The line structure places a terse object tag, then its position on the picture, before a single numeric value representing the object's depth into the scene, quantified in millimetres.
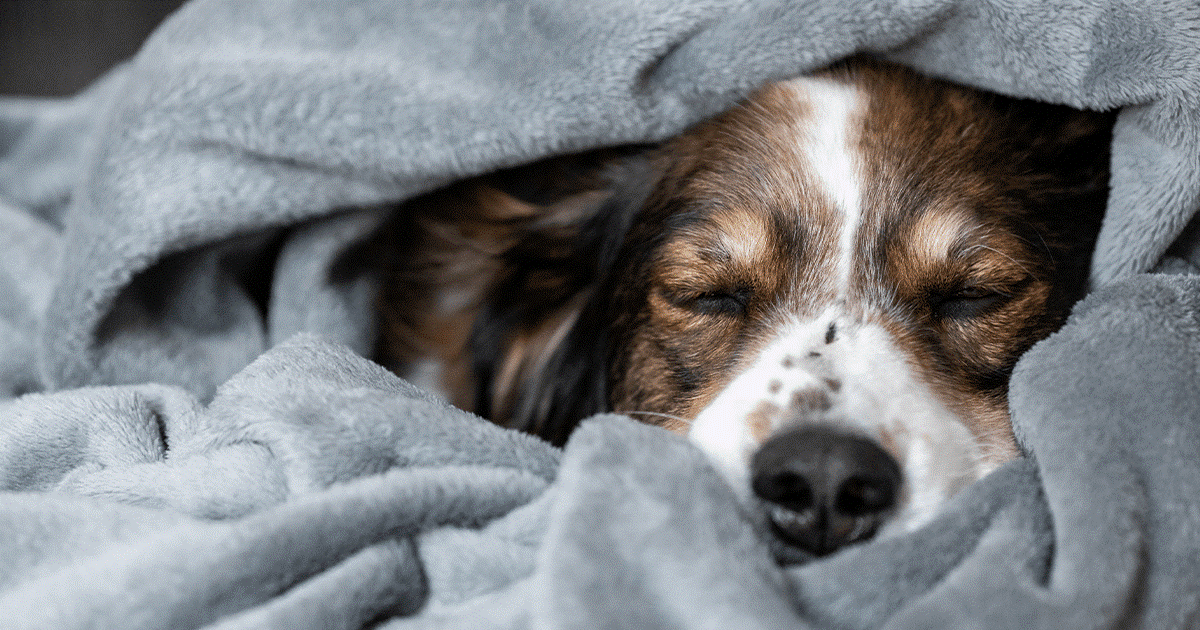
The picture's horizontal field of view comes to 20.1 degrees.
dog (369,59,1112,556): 733
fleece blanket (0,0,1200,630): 677
